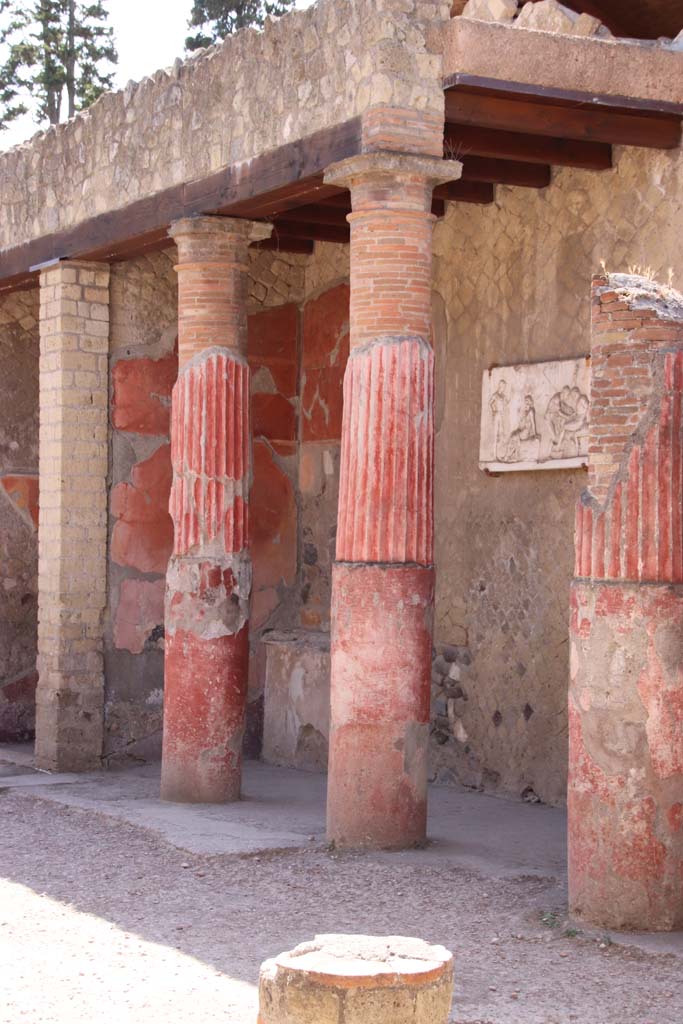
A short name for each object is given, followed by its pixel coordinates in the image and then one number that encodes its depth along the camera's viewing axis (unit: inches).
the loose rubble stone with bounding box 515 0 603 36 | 302.8
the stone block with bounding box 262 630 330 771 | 412.8
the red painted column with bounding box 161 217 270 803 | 359.9
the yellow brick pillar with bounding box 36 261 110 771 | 411.5
